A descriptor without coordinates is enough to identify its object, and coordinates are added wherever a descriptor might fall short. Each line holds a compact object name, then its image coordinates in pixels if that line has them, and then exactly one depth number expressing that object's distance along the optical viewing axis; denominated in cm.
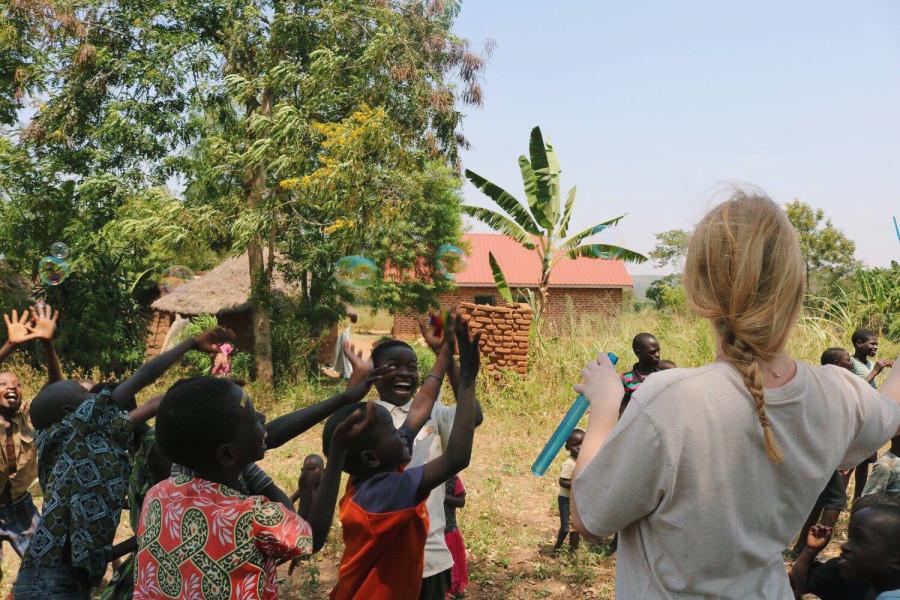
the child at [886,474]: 435
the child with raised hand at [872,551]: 212
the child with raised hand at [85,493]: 262
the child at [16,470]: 383
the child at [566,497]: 558
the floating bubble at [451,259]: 596
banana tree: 1209
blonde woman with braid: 137
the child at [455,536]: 398
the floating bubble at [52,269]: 654
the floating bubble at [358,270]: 614
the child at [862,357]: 624
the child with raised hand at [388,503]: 217
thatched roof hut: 1605
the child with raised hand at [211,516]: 178
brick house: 2770
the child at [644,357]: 579
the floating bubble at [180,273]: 1104
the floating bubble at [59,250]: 709
